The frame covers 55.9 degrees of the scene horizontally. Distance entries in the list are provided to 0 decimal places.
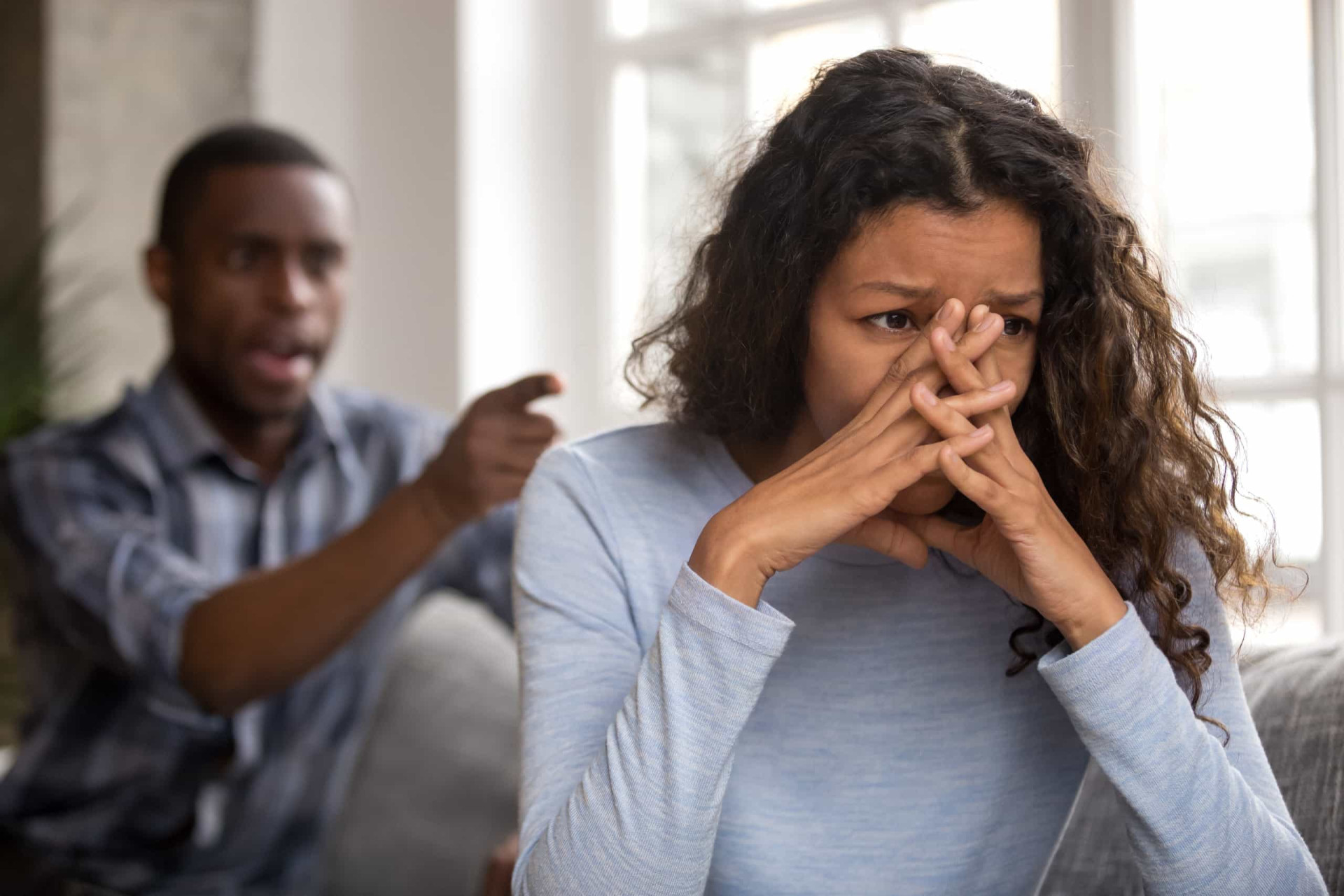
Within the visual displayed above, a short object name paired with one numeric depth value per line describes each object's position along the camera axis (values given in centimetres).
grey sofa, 186
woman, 95
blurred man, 187
